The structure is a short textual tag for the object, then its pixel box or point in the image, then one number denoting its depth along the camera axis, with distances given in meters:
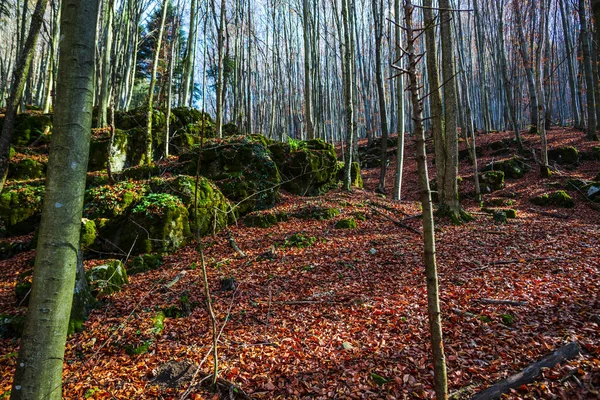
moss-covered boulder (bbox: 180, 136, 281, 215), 9.33
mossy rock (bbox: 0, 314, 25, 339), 3.82
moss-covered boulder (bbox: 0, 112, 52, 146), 11.45
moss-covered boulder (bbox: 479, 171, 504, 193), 13.38
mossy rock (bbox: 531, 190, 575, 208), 10.80
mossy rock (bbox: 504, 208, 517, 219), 9.08
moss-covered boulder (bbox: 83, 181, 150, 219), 6.79
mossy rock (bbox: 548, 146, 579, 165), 14.45
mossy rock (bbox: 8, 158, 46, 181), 9.47
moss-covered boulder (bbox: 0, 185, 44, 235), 7.32
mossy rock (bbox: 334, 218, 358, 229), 8.34
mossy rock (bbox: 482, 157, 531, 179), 14.45
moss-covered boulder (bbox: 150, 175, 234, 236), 7.42
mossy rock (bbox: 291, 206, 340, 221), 8.96
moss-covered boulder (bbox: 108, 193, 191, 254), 6.60
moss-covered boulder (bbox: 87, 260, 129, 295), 4.76
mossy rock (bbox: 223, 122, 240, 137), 15.16
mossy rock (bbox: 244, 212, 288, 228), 8.48
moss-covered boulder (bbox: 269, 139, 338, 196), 11.31
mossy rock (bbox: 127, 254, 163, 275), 5.95
